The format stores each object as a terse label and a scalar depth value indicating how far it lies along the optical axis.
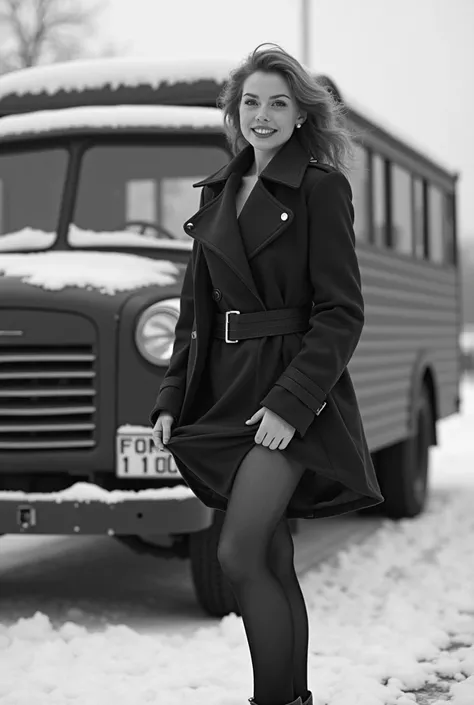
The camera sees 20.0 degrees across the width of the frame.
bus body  5.49
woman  3.21
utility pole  21.97
